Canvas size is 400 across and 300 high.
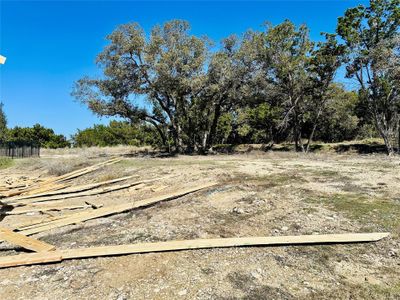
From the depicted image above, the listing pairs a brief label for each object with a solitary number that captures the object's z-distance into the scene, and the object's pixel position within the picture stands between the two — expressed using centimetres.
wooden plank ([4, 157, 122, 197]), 890
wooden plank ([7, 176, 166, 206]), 783
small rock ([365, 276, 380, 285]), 333
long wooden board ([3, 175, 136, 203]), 816
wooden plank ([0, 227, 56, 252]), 444
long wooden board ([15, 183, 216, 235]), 564
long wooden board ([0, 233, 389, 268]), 416
